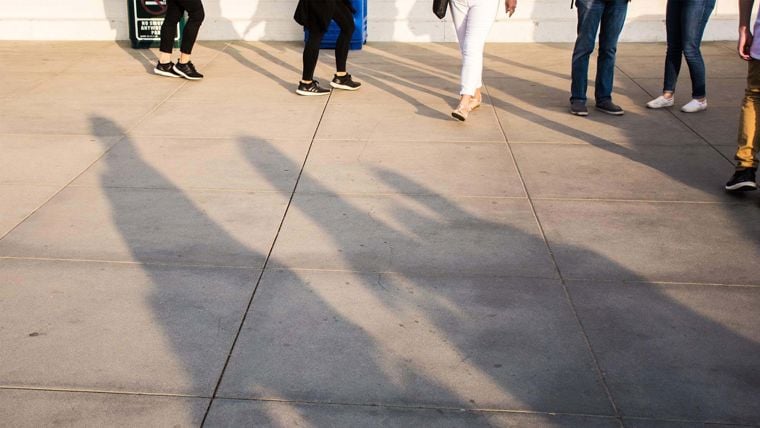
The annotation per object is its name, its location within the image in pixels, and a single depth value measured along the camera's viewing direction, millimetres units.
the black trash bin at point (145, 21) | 11198
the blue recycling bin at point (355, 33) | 11141
